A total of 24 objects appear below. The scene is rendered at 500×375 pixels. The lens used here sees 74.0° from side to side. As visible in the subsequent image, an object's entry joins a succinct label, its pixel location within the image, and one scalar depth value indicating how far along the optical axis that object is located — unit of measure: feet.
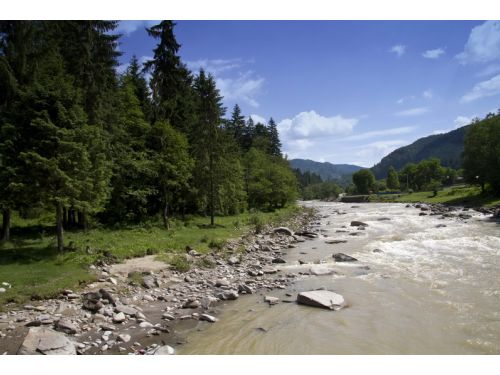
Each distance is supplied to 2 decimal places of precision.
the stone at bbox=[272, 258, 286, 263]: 66.03
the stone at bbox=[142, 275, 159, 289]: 46.78
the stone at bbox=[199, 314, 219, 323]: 35.97
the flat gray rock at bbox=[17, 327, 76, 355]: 26.66
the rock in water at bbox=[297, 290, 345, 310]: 39.37
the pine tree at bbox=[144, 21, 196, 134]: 112.78
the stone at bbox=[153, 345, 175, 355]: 28.14
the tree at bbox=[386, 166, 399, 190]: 493.77
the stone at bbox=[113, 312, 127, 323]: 34.60
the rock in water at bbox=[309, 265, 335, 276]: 55.26
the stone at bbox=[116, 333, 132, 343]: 30.40
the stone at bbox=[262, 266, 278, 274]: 57.36
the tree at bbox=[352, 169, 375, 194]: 519.19
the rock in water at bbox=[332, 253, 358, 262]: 64.93
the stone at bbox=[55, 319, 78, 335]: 31.24
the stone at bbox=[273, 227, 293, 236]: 102.73
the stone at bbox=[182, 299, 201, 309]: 40.06
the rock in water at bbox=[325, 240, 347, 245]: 86.99
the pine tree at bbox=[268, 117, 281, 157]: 271.45
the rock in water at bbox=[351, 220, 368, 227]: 122.76
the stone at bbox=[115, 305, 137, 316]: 36.58
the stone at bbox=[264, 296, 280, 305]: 41.60
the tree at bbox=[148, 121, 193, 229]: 100.42
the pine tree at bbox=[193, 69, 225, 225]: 108.47
